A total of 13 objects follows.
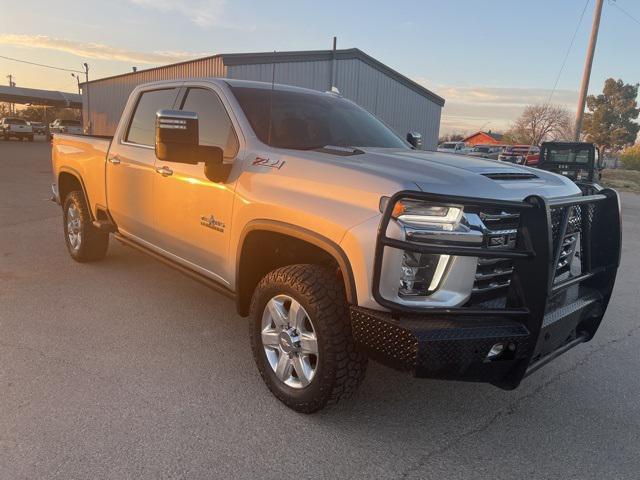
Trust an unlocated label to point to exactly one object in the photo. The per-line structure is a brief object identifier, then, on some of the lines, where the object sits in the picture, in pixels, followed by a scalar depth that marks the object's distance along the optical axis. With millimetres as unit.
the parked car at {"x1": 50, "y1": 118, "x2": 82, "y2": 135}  41750
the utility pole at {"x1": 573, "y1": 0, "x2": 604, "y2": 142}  17703
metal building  18844
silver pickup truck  2447
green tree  55406
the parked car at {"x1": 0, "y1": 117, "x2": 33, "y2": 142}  40000
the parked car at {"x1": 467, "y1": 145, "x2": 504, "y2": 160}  36459
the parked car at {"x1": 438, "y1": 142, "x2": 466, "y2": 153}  42712
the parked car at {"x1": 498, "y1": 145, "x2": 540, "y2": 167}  20191
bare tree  53750
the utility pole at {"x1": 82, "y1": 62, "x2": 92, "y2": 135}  34438
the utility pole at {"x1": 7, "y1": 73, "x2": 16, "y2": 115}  87938
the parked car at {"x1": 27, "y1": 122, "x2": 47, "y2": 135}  52375
